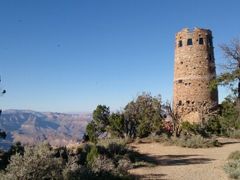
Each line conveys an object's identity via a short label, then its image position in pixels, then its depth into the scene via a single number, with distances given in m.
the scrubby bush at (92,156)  8.55
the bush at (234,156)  10.39
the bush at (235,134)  17.65
